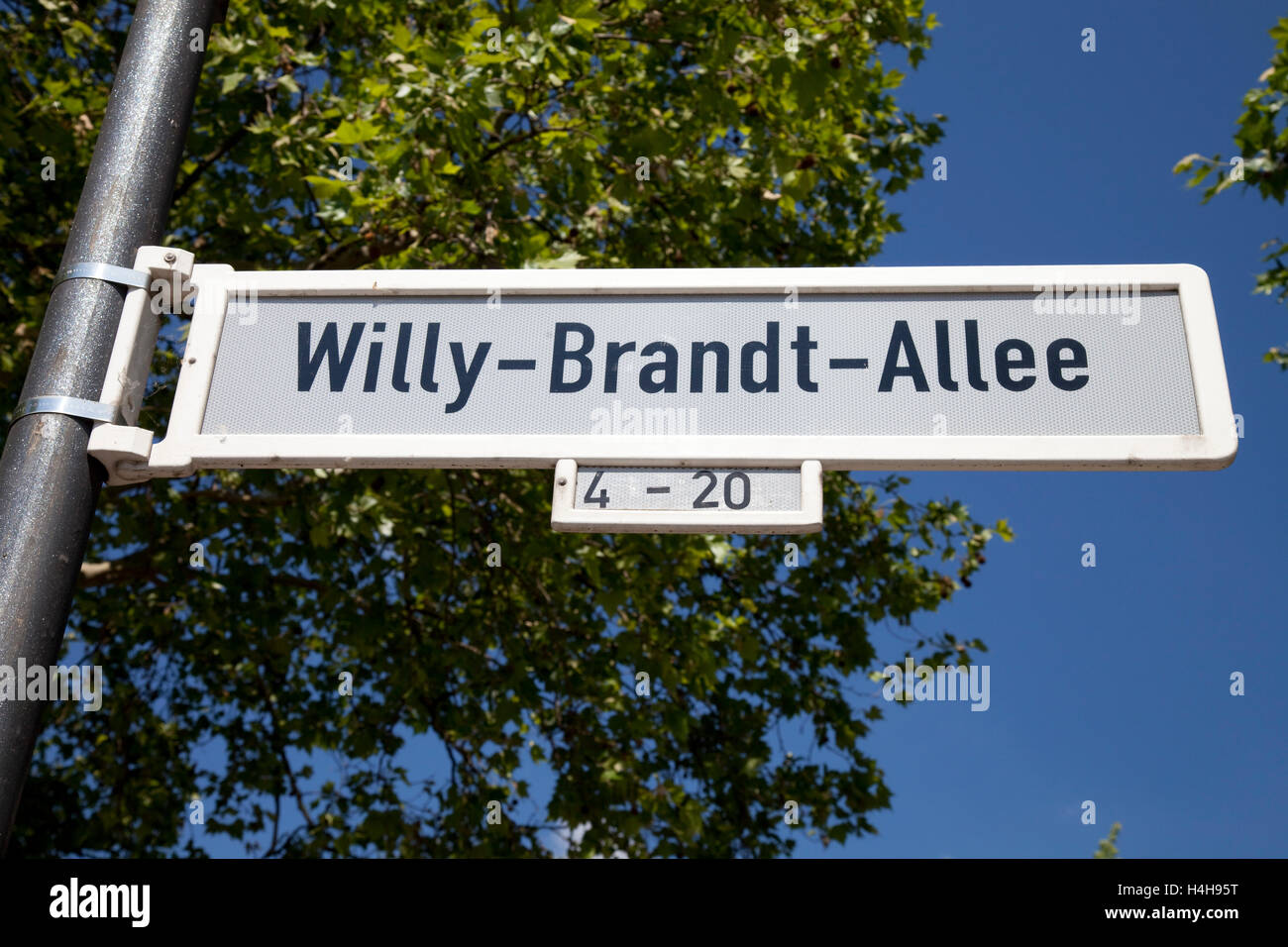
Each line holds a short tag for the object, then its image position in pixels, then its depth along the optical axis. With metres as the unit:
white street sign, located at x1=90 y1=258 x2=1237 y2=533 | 1.73
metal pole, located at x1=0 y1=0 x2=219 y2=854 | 1.48
